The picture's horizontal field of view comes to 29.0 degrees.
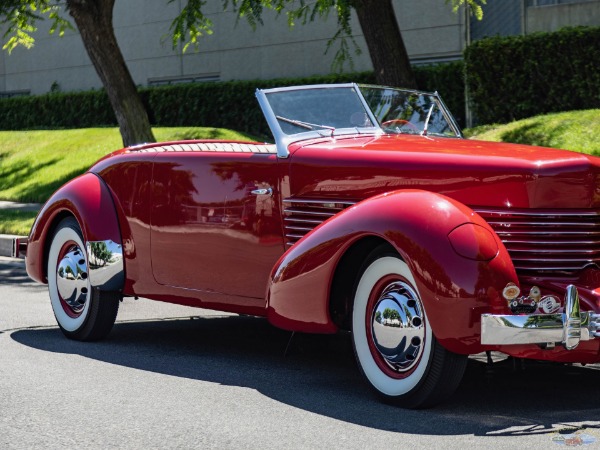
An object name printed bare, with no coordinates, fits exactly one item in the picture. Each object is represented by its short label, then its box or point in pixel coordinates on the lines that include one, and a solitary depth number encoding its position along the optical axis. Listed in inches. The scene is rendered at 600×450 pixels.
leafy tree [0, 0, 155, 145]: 679.7
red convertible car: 207.0
